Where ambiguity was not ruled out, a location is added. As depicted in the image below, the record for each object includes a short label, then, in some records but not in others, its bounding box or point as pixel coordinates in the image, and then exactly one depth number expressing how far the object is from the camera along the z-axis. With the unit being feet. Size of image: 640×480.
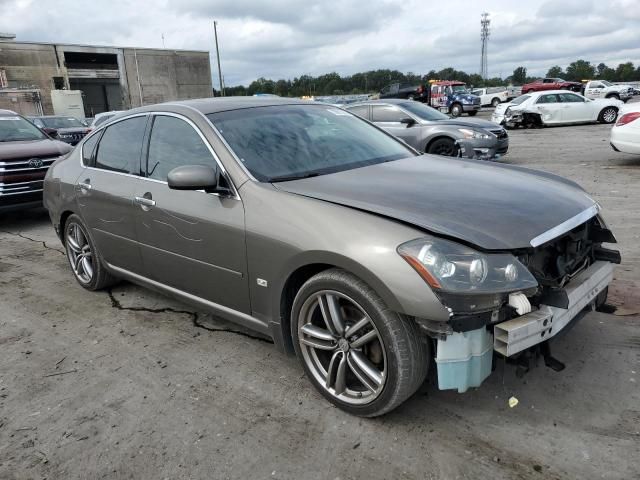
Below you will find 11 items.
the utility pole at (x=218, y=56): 166.81
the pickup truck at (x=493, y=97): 131.13
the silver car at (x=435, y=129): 32.07
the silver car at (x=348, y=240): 7.51
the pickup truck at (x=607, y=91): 98.78
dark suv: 24.71
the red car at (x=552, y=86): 118.94
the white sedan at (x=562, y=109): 64.54
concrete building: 160.97
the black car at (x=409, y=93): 111.65
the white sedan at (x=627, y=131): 30.22
